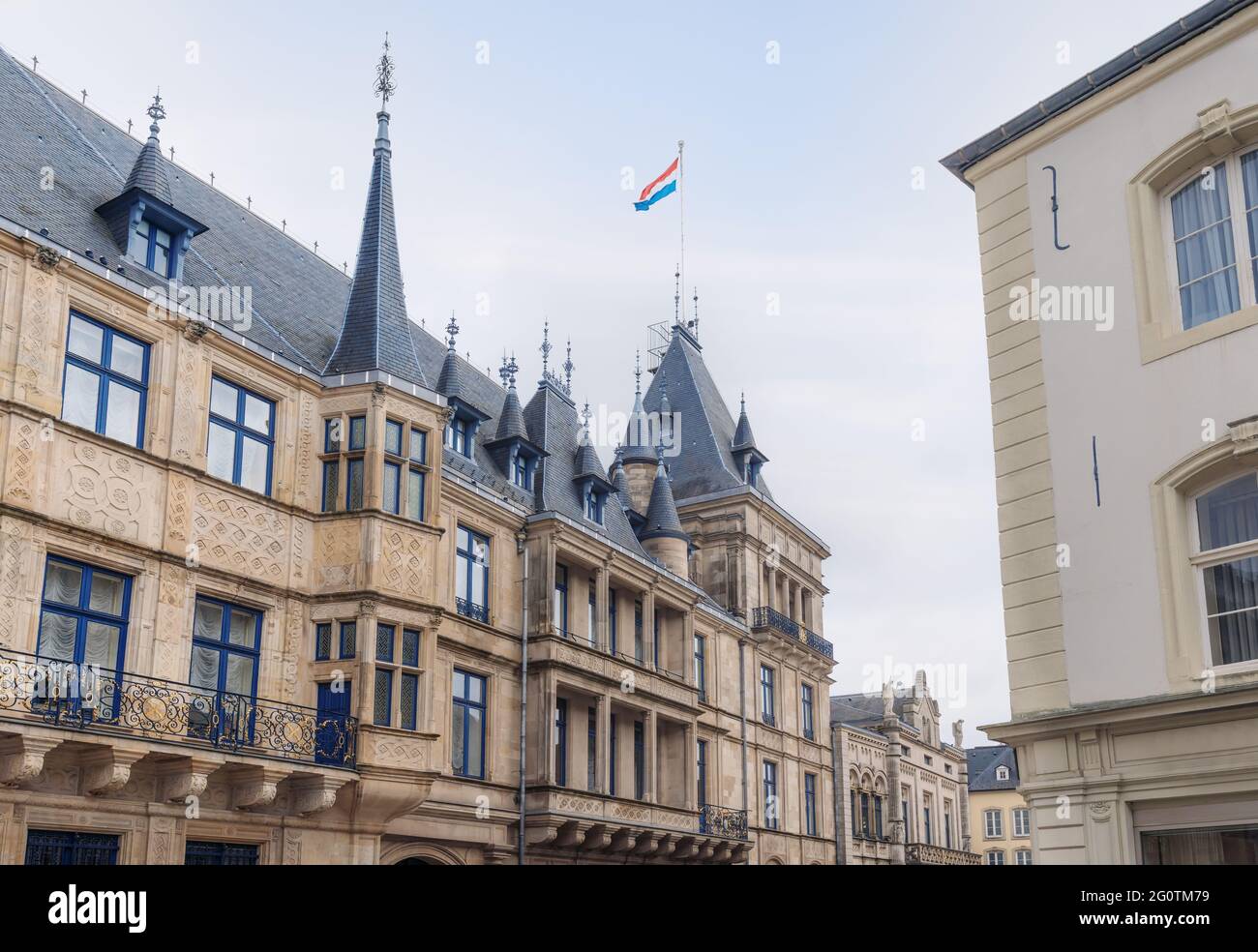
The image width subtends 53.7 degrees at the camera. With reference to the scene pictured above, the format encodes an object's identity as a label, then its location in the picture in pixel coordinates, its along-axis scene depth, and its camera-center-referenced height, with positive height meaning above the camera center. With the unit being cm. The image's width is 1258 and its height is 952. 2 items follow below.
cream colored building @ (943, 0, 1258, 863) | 1148 +365
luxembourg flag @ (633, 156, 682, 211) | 3959 +1979
